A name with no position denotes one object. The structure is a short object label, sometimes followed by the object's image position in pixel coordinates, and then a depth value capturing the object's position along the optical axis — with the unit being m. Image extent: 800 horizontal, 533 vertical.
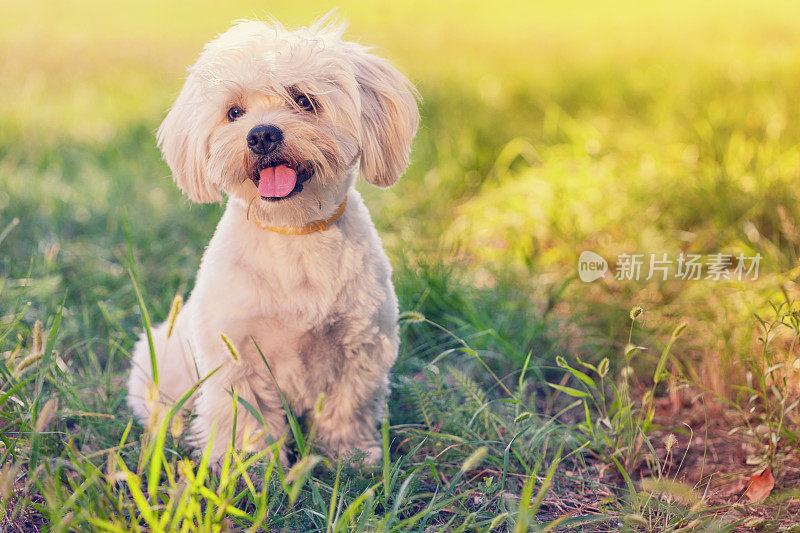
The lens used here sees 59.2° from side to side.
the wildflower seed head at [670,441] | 2.00
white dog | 2.16
